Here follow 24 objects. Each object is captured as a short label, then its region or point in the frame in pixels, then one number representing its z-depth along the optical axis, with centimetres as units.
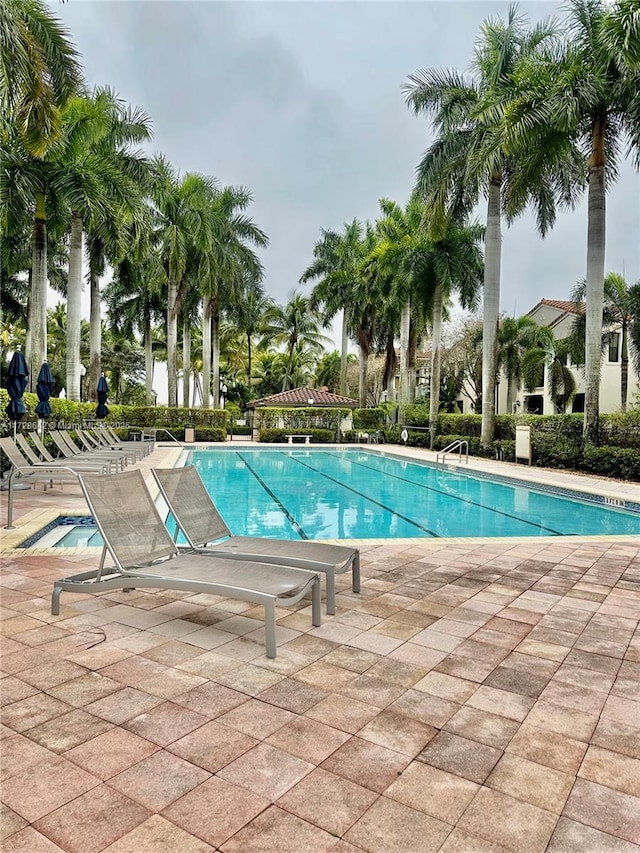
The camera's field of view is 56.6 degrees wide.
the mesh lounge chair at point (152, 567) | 369
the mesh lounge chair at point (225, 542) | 452
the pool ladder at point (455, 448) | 1976
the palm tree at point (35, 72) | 987
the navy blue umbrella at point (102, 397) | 1967
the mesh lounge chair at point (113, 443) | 1556
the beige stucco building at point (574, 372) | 3391
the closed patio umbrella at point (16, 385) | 989
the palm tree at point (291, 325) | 4697
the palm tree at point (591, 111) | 1475
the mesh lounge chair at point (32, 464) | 780
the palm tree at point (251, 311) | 3694
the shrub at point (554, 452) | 1709
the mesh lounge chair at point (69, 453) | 1151
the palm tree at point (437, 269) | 2580
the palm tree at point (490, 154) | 1703
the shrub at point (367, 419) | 3275
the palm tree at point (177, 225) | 2870
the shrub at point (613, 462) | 1500
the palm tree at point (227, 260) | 3023
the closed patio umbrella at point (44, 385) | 1303
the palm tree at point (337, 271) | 3559
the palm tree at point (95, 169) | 1919
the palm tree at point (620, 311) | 2670
